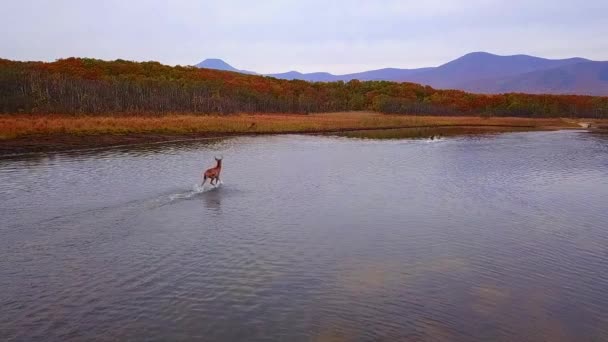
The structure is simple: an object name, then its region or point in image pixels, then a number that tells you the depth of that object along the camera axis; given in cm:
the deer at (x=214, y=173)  2371
